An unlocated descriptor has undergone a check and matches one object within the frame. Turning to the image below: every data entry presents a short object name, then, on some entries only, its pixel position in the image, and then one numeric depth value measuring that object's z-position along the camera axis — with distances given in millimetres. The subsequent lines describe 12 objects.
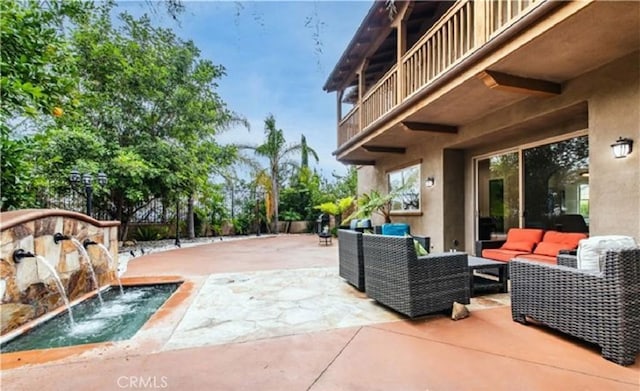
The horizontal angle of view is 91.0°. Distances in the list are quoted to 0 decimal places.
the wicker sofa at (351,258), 4184
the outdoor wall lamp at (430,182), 7311
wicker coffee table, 4043
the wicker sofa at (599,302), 2312
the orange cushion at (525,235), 5086
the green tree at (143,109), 8367
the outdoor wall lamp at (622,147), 3512
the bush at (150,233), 10987
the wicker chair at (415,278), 3123
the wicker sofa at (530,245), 4547
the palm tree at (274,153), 14250
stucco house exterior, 3426
